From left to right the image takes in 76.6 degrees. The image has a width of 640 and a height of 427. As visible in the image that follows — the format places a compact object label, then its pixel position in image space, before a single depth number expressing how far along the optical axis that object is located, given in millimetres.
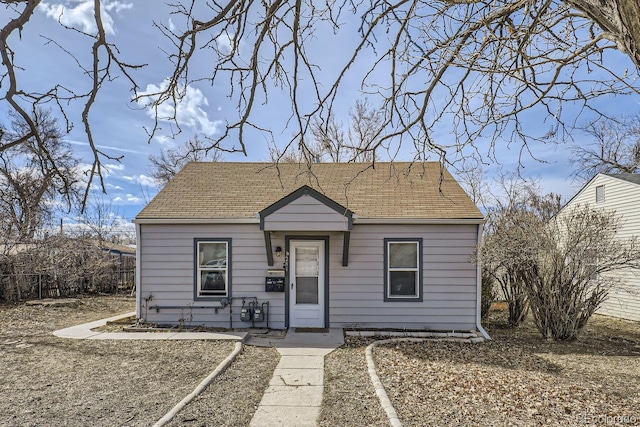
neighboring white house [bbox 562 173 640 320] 13391
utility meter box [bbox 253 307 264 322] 9102
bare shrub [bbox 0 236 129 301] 13234
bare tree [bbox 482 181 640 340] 8477
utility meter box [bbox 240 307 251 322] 9125
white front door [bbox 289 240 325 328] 9430
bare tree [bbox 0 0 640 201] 3215
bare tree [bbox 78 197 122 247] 19391
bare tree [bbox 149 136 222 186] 24697
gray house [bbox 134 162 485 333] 9273
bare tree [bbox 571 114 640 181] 17922
